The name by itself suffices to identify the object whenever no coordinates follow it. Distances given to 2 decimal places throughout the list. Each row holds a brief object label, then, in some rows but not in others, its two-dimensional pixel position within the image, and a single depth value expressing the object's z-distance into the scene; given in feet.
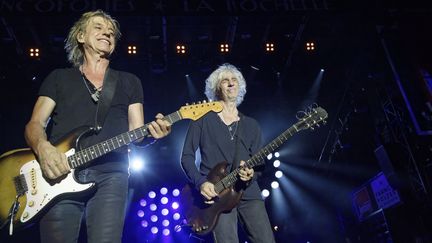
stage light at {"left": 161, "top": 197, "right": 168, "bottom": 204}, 30.53
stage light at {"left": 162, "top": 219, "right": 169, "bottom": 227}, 29.01
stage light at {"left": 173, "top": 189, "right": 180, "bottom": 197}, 30.66
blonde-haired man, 8.82
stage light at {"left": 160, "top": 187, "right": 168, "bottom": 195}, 31.04
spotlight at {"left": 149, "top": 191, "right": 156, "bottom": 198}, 30.79
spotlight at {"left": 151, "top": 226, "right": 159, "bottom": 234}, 28.69
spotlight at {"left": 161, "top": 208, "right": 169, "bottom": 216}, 29.65
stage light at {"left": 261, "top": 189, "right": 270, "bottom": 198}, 34.30
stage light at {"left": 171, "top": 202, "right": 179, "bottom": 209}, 30.22
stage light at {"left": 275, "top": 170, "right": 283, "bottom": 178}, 35.79
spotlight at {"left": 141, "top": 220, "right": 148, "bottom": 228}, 28.81
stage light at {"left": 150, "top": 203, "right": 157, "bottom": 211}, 29.94
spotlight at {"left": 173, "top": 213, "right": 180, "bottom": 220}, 29.50
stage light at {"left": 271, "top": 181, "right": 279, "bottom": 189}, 36.55
